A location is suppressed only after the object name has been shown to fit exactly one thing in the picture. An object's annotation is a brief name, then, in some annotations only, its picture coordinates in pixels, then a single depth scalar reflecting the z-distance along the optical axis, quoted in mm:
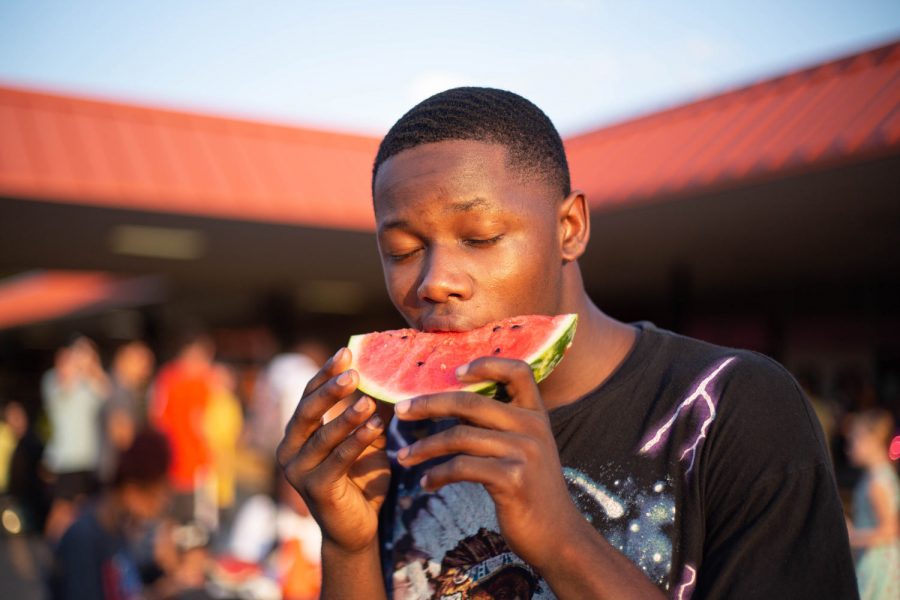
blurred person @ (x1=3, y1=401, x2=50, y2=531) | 11133
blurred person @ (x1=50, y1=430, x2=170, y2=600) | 4934
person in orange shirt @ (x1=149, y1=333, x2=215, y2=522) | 9625
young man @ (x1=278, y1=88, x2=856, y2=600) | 1401
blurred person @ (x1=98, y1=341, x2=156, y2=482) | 9469
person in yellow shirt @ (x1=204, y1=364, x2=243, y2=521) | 10141
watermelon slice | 1713
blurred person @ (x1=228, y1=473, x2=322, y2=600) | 5980
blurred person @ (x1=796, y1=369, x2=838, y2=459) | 13102
